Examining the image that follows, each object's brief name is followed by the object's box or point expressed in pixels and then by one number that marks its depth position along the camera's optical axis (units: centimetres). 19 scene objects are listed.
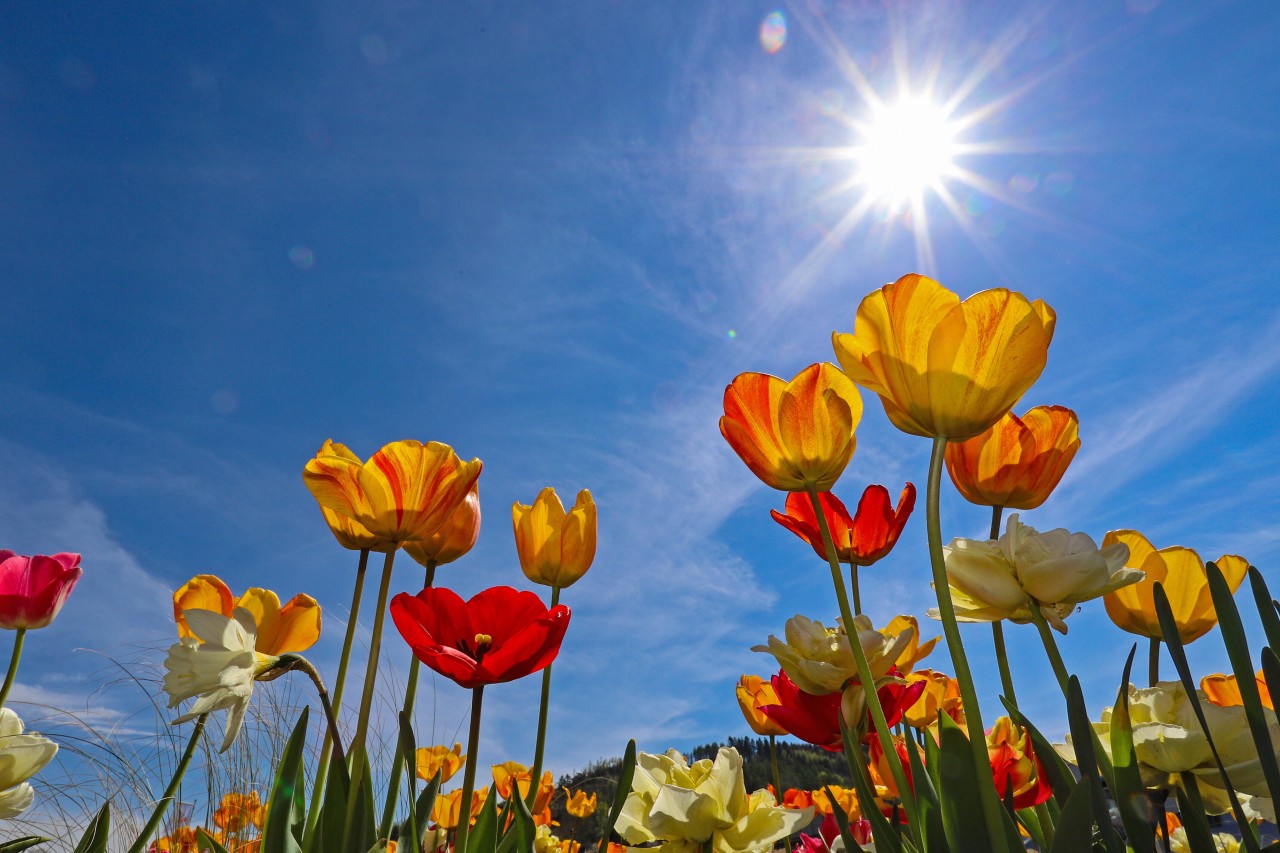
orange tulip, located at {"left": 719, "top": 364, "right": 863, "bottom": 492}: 35
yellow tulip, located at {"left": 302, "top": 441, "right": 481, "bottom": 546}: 40
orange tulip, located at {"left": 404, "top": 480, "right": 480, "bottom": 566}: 48
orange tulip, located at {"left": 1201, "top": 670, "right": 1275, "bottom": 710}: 36
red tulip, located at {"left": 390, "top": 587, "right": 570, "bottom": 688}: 33
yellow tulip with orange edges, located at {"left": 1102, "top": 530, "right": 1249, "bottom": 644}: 35
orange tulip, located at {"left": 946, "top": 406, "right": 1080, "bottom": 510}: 40
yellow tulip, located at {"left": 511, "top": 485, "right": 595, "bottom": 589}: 53
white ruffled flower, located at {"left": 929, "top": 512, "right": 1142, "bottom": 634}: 30
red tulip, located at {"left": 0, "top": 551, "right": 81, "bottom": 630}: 57
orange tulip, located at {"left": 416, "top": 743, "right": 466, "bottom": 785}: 77
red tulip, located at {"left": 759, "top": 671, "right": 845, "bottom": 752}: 39
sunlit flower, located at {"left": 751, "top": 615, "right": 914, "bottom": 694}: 35
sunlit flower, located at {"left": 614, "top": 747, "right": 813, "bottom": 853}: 34
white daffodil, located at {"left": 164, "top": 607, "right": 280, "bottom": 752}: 33
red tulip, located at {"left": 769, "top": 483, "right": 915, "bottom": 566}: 46
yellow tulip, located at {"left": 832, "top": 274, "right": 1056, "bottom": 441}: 28
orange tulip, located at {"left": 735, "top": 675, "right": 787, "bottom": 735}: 47
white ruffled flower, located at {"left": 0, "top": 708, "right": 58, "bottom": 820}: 49
